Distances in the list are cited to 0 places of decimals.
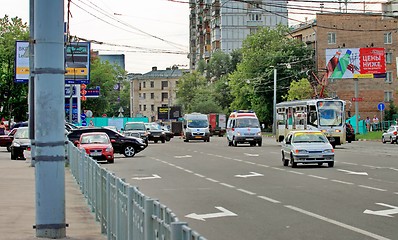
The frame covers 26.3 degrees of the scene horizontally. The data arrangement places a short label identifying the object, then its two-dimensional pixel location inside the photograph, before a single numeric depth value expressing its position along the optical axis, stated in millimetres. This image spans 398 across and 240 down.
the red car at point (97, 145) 36438
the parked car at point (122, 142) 43438
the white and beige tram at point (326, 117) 53625
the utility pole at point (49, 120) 11766
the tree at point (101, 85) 102688
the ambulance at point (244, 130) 60094
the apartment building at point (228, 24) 131500
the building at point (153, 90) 183250
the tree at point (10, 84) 78000
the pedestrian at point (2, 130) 60441
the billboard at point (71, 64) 56219
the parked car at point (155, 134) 71481
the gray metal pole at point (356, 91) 75231
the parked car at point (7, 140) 52594
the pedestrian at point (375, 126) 91169
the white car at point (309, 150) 31984
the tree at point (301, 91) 92750
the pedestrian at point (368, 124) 88562
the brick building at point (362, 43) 99000
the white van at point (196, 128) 74875
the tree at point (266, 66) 104438
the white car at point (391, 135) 60656
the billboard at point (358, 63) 75812
